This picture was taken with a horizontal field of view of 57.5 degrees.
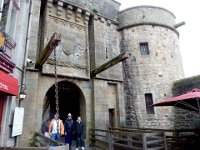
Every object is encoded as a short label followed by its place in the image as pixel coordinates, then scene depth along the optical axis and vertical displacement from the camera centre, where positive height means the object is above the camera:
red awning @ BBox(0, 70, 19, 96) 5.33 +1.01
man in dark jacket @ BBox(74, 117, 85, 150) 7.62 -0.66
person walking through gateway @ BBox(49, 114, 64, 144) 7.05 -0.51
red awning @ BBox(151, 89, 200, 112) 5.94 +0.44
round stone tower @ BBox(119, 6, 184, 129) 10.33 +3.16
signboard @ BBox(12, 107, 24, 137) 6.57 -0.17
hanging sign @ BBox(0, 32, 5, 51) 5.82 +2.41
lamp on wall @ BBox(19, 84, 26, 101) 7.13 +0.82
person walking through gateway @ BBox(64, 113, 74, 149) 7.74 -0.59
